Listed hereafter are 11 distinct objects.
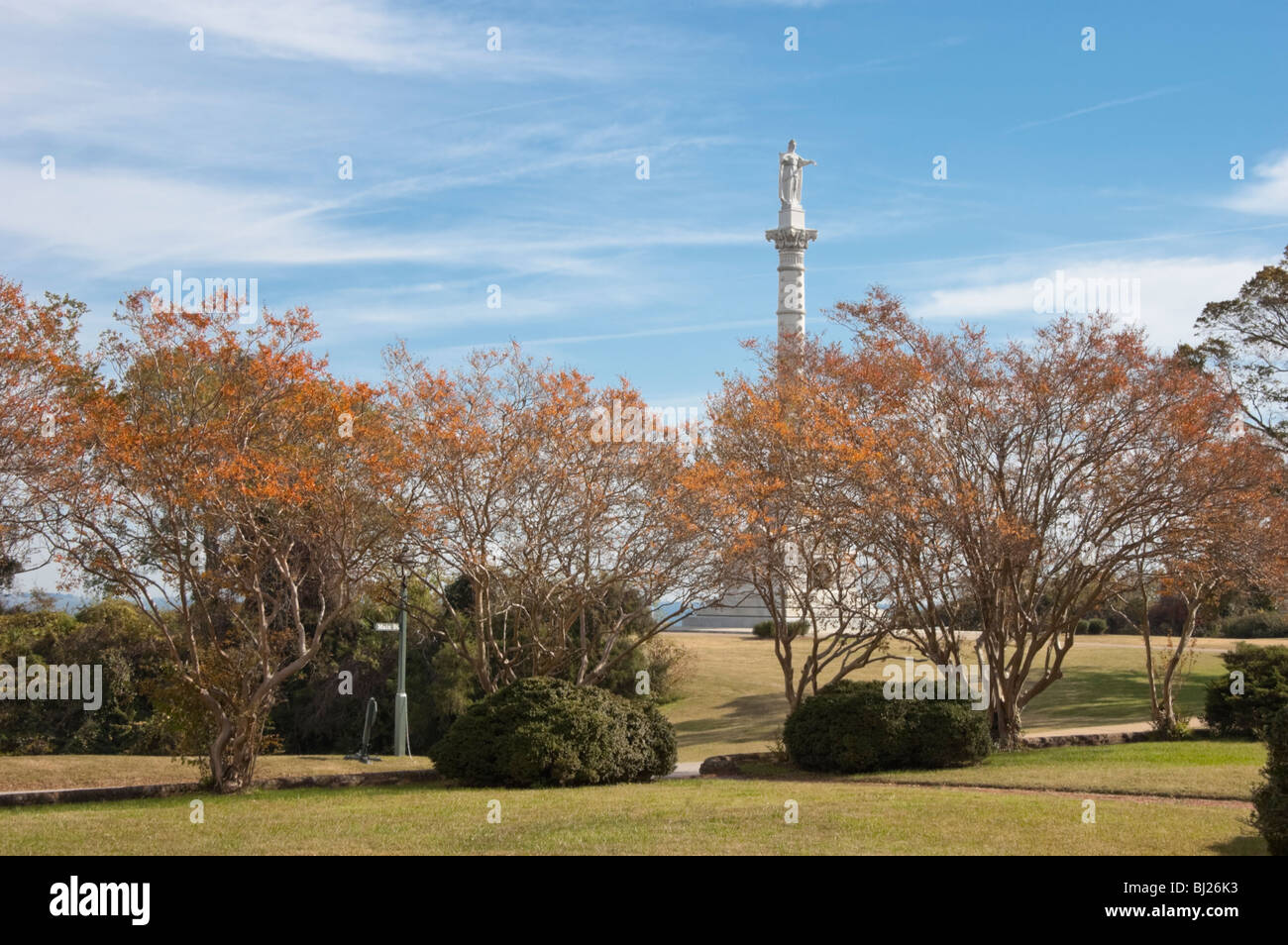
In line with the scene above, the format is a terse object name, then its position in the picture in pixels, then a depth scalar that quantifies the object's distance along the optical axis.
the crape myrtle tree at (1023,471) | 20.11
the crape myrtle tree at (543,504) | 18.92
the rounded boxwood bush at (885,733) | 18.25
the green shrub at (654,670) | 35.75
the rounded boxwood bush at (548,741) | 16.73
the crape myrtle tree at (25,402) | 16.55
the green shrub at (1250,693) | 23.52
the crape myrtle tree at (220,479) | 16.28
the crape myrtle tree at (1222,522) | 20.31
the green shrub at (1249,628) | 49.56
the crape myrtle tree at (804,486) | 19.45
